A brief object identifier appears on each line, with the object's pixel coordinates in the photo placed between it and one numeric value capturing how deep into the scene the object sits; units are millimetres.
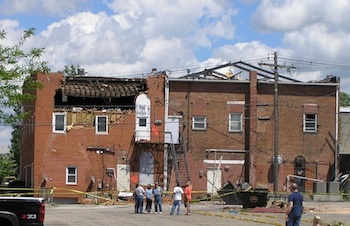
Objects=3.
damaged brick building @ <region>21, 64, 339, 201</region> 52312
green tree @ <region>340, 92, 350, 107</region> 109106
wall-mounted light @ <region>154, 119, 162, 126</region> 53875
